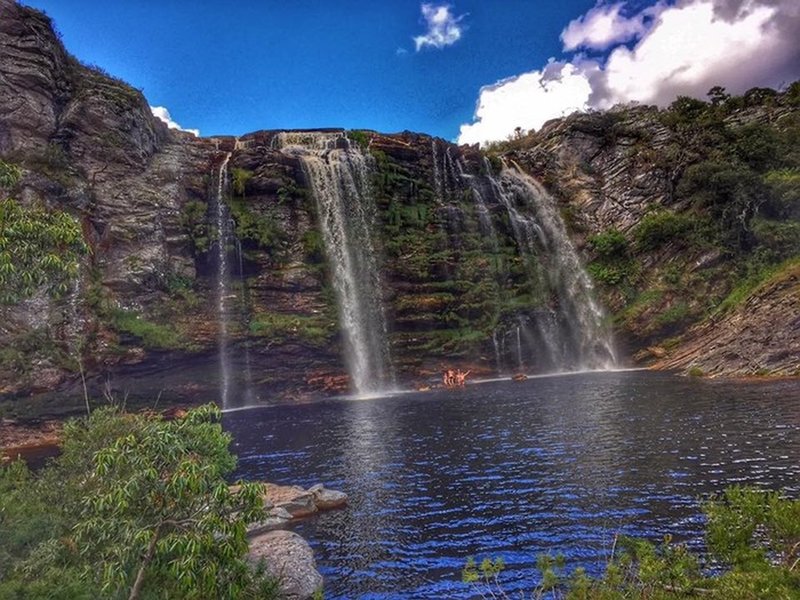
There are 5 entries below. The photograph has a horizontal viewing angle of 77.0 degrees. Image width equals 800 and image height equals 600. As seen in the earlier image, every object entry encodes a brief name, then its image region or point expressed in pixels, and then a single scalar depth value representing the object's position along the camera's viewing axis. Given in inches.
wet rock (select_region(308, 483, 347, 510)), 597.9
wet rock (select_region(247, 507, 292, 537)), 507.4
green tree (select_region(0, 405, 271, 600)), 260.5
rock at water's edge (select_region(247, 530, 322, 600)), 392.7
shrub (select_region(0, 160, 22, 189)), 378.6
